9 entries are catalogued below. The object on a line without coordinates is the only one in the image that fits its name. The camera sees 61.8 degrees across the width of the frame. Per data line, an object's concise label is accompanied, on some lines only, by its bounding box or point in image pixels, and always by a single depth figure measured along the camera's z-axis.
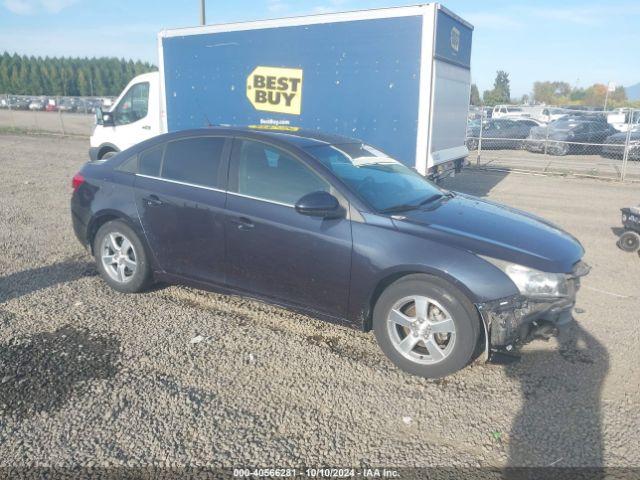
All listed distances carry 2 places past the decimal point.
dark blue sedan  3.42
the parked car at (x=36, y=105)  39.36
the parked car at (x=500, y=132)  21.34
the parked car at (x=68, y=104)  36.12
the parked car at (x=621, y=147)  17.11
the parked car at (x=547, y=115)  31.43
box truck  7.63
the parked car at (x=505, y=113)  31.77
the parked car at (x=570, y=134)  19.73
